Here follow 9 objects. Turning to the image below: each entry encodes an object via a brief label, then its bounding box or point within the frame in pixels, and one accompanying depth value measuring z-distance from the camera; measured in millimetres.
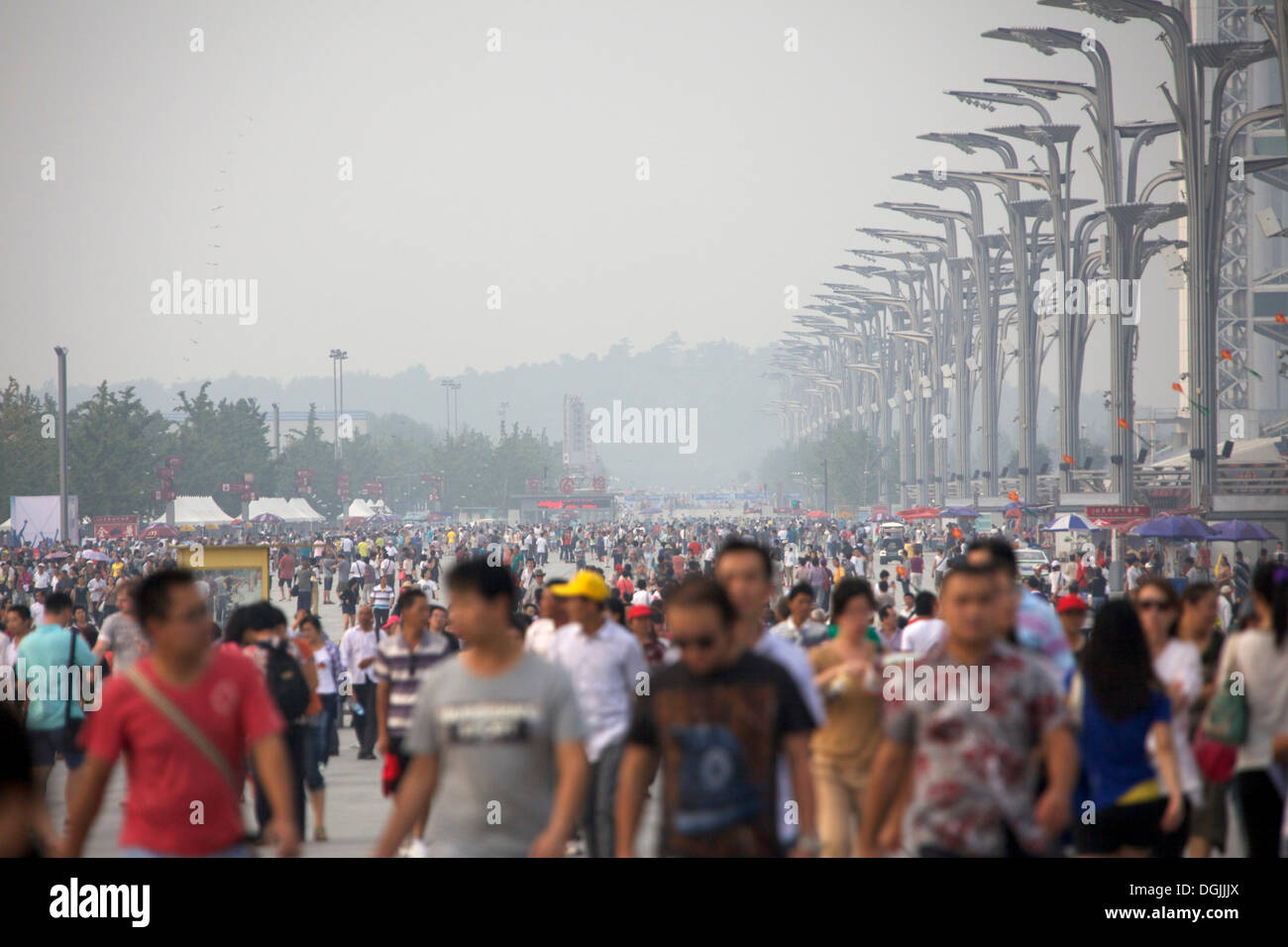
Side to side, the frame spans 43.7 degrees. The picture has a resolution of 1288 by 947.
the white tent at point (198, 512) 59344
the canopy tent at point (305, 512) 70875
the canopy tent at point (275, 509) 69312
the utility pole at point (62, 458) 42706
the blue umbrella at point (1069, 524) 35594
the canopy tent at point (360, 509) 85688
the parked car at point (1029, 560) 35031
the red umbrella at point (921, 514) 60219
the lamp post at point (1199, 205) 34594
